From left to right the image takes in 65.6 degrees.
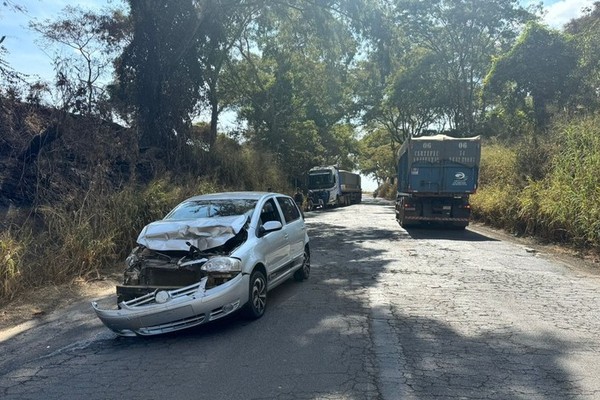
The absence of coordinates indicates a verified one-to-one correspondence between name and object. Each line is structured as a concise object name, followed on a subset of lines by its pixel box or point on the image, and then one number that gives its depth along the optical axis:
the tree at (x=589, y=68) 20.77
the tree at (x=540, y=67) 21.70
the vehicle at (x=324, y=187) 37.06
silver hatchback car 5.21
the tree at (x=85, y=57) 13.39
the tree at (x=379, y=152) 64.50
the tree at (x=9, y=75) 11.38
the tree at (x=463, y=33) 29.25
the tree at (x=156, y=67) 17.31
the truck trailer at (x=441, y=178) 16.67
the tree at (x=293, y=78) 19.28
